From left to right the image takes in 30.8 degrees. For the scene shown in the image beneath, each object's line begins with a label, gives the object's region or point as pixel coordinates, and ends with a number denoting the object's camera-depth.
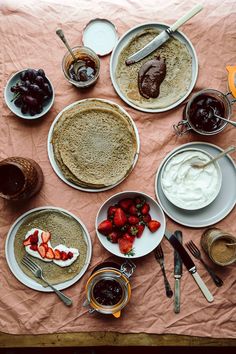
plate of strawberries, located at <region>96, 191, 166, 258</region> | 1.67
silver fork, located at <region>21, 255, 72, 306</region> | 1.69
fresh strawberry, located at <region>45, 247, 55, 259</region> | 1.72
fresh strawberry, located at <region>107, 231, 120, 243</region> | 1.68
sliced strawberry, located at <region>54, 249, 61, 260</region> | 1.73
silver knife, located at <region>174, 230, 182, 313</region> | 1.69
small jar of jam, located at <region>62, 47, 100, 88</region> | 1.72
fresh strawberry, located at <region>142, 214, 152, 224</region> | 1.70
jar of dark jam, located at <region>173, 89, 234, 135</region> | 1.67
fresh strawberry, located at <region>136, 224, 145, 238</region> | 1.70
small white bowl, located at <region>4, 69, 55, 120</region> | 1.72
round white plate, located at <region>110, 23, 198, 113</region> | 1.74
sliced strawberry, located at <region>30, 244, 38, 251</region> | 1.72
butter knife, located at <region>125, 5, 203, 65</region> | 1.76
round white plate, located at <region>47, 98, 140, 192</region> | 1.72
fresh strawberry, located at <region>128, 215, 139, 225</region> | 1.70
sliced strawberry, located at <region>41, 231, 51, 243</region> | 1.73
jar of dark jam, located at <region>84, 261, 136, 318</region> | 1.60
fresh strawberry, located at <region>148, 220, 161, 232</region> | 1.67
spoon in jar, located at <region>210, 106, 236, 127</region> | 1.60
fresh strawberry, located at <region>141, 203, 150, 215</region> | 1.70
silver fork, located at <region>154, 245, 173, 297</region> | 1.70
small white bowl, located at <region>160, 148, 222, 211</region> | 1.68
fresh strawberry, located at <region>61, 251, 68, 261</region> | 1.72
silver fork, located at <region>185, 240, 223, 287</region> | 1.70
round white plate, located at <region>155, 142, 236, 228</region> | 1.71
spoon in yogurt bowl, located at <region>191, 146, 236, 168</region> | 1.56
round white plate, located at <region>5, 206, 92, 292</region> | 1.70
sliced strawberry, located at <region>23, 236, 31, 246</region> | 1.71
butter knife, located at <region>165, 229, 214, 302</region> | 1.69
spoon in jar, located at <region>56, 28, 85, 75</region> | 1.76
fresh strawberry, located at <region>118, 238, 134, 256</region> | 1.67
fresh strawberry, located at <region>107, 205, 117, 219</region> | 1.69
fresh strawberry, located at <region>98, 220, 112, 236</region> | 1.67
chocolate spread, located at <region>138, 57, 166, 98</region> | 1.75
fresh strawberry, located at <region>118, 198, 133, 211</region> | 1.70
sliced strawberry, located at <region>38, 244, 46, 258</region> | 1.72
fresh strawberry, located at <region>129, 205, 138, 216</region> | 1.70
